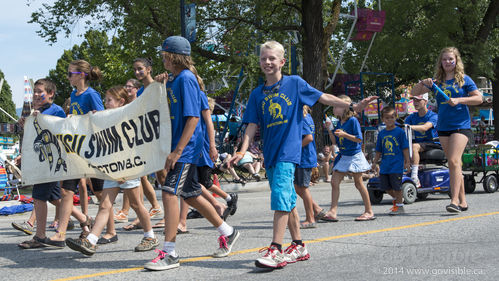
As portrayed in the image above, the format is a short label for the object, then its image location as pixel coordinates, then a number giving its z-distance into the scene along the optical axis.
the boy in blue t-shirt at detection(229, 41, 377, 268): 5.11
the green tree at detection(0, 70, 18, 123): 57.12
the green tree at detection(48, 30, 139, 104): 22.62
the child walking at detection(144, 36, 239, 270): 5.20
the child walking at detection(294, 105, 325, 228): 7.40
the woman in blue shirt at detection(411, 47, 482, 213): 8.42
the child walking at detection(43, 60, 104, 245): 6.41
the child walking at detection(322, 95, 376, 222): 8.33
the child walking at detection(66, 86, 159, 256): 5.81
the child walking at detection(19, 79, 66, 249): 6.45
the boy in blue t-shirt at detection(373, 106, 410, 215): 9.00
